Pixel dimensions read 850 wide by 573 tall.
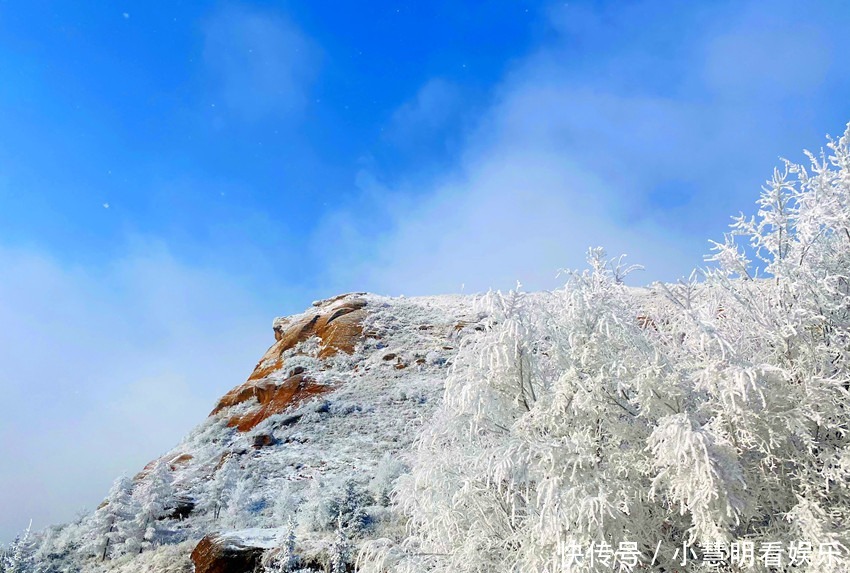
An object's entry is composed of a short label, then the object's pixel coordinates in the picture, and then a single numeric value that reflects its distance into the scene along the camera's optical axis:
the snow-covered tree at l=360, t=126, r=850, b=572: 4.78
